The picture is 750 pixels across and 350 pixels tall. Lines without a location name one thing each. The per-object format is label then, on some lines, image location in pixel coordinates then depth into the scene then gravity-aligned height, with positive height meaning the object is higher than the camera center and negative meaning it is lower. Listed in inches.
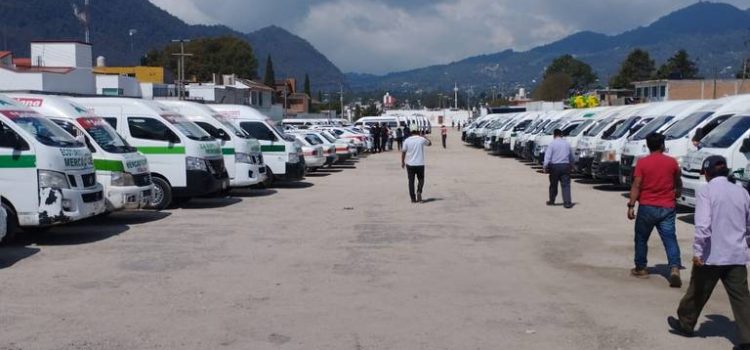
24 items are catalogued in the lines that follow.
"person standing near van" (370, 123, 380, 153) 1978.7 -54.4
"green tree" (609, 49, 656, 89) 5078.3 +263.9
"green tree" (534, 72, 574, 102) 5359.3 +160.9
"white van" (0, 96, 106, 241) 481.4 -34.4
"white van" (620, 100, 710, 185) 757.9 -15.5
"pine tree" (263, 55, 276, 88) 5221.5 +242.6
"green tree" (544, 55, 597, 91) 7121.6 +361.7
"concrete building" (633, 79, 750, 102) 2930.6 +88.5
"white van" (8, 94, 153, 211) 573.6 -25.9
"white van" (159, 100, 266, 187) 783.1 -25.7
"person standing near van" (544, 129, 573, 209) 716.7 -40.5
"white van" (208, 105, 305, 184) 906.7 -31.7
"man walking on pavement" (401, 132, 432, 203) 755.4 -37.9
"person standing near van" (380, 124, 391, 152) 2010.3 -50.5
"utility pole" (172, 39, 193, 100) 2217.0 +63.1
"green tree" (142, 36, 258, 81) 4446.4 +283.7
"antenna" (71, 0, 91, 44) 2174.0 +242.9
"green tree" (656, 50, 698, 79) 4996.6 +274.4
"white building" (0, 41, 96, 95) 1437.0 +77.5
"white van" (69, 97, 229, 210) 681.0 -23.9
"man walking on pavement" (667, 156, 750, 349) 282.0 -40.4
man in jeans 392.2 -36.0
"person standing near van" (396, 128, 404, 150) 2101.6 -49.8
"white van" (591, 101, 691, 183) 856.3 -24.9
